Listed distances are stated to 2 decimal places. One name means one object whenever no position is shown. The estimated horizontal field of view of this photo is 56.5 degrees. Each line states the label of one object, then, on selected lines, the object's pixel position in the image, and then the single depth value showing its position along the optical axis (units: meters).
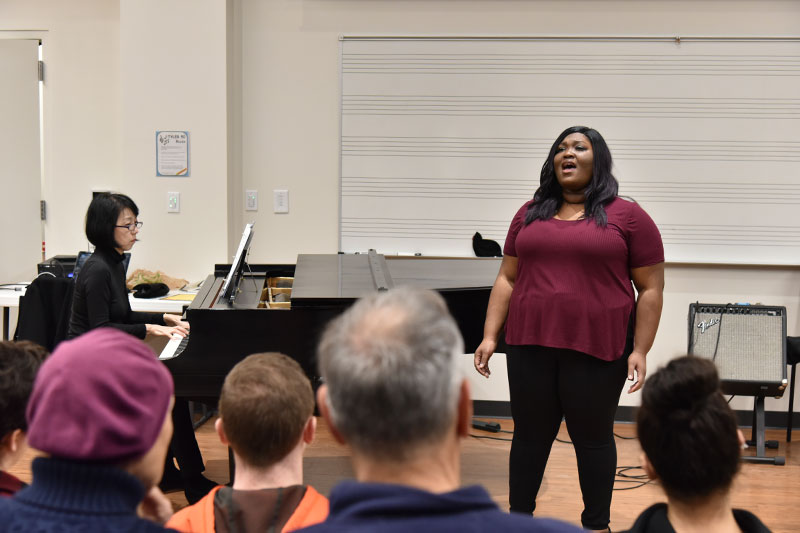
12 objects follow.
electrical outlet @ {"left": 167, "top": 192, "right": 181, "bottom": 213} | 4.41
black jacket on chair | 3.47
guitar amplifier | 3.89
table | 3.81
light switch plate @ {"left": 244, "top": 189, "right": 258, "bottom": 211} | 4.59
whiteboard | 4.32
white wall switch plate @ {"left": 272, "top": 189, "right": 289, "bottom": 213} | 4.59
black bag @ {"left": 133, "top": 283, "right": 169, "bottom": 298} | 3.94
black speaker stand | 3.81
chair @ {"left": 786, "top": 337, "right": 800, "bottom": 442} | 3.92
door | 4.63
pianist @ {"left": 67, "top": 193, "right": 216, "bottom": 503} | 2.86
